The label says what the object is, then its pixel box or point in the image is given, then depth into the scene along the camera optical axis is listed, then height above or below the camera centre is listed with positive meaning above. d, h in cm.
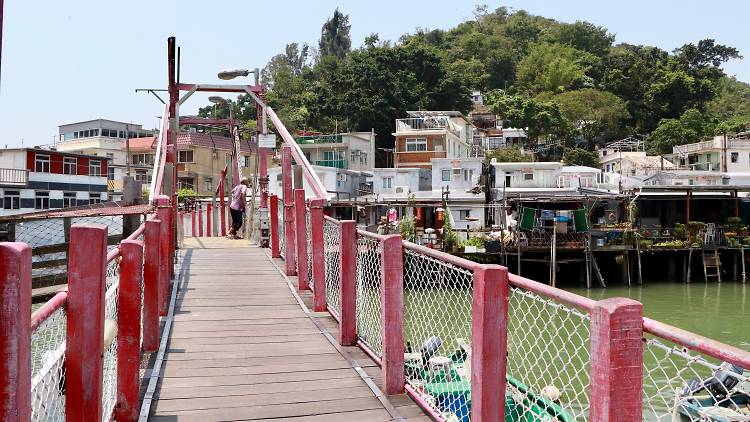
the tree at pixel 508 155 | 4643 +358
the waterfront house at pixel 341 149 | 4375 +388
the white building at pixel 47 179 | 3019 +129
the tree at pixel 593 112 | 5691 +838
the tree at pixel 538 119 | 5369 +743
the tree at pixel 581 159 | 5125 +352
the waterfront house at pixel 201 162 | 4466 +313
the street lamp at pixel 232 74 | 1284 +276
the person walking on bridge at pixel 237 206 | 1329 -9
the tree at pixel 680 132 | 5403 +617
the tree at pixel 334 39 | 8594 +2353
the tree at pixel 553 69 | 6644 +1501
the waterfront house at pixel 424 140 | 4212 +436
